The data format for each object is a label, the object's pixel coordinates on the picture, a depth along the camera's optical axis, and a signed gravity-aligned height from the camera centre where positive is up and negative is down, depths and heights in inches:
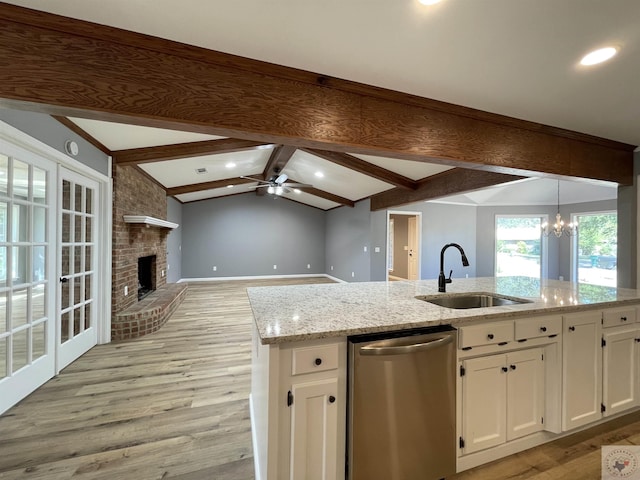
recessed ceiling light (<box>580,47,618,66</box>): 58.0 +40.8
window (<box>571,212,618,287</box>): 246.5 -6.2
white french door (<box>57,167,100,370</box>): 101.1 -10.3
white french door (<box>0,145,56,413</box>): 75.8 -10.4
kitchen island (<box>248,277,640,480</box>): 47.2 -24.7
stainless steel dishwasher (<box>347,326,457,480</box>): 50.4 -32.1
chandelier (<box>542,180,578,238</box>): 262.9 +11.4
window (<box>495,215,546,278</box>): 299.4 -3.8
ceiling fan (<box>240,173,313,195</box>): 195.4 +41.8
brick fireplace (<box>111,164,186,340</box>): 132.5 -9.6
